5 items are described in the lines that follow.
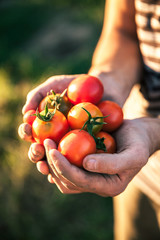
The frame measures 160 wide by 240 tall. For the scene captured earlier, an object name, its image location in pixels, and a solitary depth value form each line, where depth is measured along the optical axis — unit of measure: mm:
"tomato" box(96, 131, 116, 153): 366
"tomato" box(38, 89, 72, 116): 397
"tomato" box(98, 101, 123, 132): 386
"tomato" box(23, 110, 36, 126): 392
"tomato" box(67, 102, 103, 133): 360
